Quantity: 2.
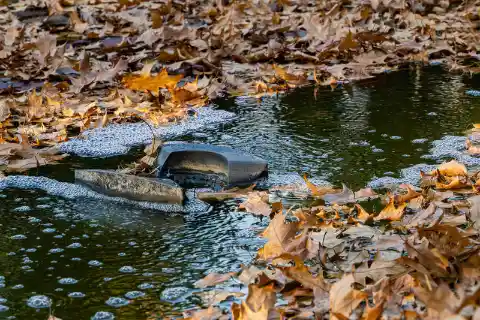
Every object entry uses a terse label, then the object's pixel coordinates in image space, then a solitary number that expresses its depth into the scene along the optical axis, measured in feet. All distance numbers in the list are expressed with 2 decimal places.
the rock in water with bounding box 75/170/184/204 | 19.67
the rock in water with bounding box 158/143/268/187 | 21.22
